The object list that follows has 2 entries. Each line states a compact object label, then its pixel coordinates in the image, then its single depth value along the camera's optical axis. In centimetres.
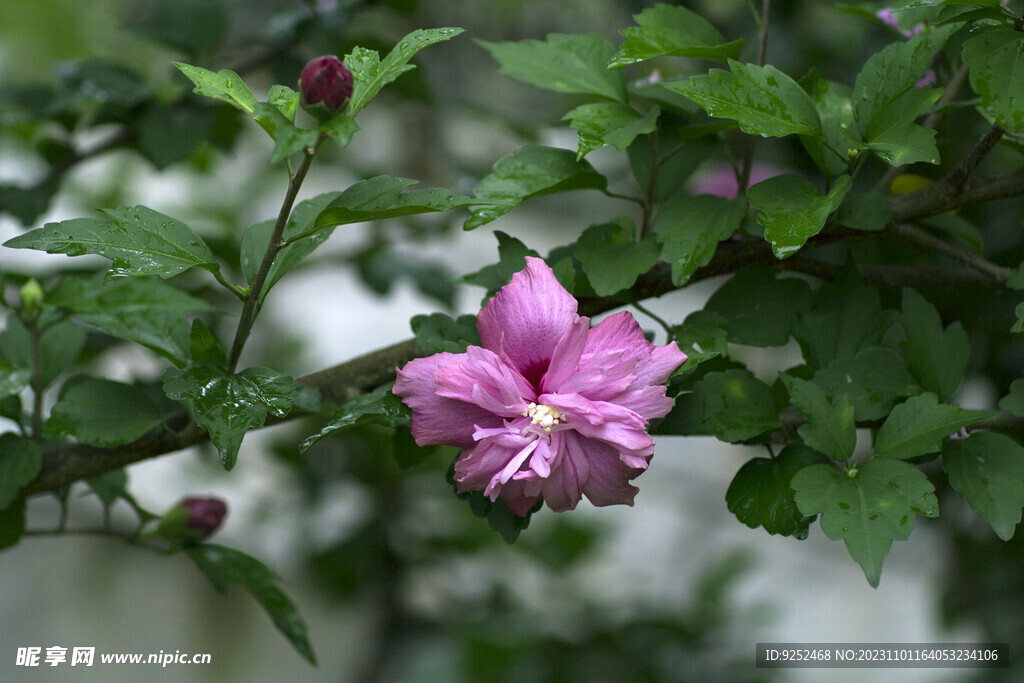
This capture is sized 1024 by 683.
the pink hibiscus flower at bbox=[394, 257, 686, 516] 135
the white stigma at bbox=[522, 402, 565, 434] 135
